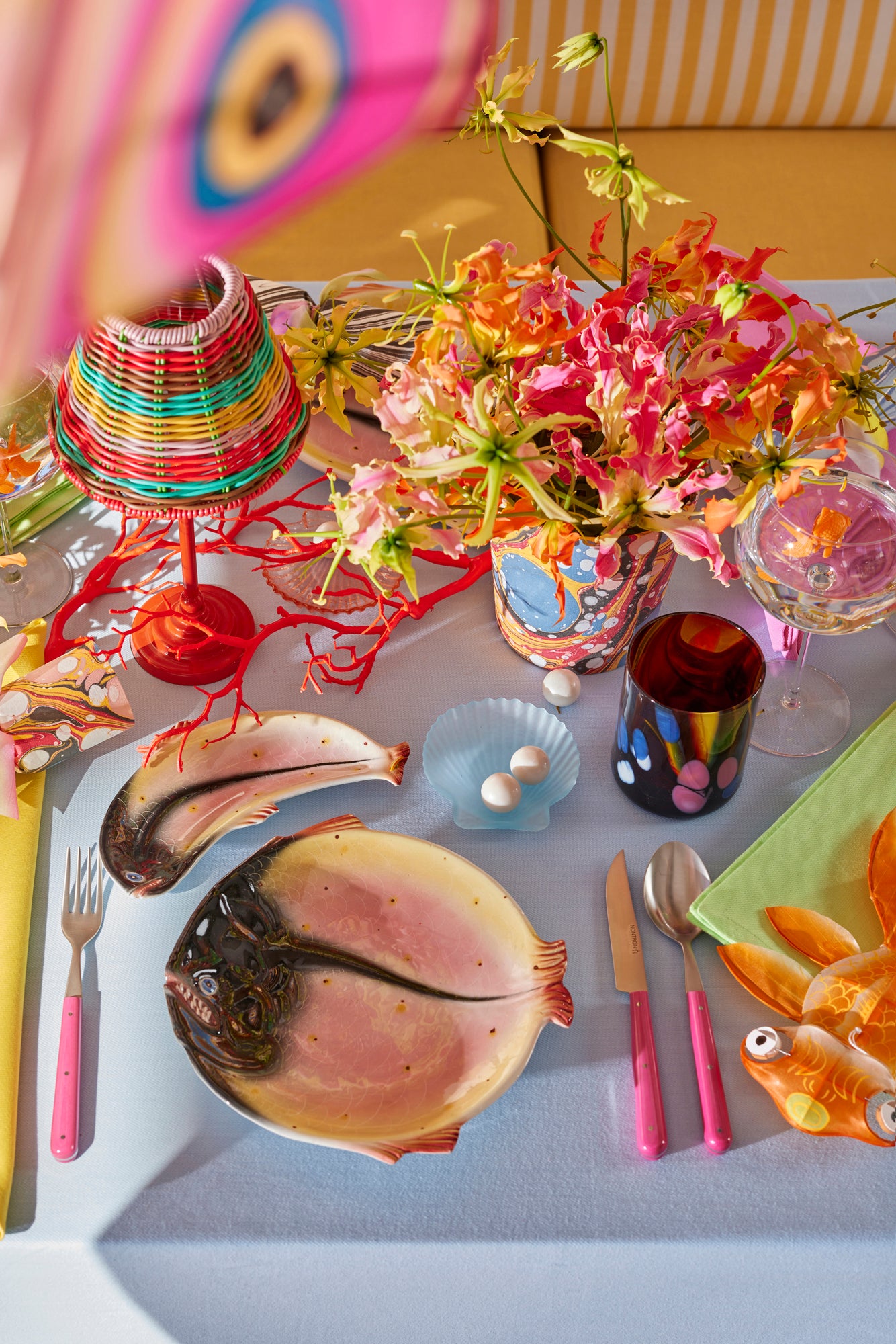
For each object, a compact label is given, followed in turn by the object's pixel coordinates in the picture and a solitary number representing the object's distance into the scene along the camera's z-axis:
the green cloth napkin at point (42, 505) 0.98
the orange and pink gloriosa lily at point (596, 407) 0.62
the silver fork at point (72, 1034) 0.66
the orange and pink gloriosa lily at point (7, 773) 0.80
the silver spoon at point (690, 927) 0.69
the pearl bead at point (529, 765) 0.83
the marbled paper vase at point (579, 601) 0.80
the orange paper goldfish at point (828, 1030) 0.67
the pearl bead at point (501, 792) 0.81
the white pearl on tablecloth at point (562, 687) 0.88
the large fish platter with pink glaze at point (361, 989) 0.68
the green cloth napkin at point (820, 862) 0.76
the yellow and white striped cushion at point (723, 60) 2.01
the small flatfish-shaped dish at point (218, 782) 0.78
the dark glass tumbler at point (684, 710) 0.76
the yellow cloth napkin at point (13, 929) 0.67
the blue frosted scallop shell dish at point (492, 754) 0.83
